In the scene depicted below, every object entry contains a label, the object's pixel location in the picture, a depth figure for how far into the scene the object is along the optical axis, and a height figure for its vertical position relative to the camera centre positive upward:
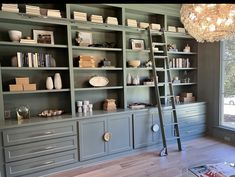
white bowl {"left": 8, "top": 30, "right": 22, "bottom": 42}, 2.81 +0.63
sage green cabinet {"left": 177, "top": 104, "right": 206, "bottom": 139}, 4.02 -0.90
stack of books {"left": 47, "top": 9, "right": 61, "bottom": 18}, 2.88 +0.97
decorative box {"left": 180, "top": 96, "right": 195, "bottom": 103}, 4.39 -0.49
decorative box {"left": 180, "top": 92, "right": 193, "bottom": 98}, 4.45 -0.38
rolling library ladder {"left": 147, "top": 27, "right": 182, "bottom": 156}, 3.56 -0.19
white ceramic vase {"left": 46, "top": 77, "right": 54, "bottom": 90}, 3.08 -0.06
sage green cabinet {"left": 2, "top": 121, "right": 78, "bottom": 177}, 2.57 -0.94
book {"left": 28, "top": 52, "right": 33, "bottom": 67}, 2.92 +0.29
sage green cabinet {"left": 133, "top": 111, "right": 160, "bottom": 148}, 3.54 -0.93
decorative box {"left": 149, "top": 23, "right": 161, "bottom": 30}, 3.87 +1.02
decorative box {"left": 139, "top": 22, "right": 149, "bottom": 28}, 3.81 +1.02
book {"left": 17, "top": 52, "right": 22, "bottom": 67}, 2.84 +0.28
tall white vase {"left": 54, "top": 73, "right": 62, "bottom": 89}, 3.14 -0.04
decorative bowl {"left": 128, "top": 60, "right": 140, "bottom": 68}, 3.78 +0.29
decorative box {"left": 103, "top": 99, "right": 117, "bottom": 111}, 3.55 -0.48
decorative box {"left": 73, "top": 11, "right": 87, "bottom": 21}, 3.15 +1.01
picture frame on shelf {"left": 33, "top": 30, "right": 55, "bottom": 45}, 3.08 +0.66
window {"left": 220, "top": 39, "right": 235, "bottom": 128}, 3.98 -0.10
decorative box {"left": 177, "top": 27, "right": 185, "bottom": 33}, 4.26 +1.03
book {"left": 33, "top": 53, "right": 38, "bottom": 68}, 2.96 +0.29
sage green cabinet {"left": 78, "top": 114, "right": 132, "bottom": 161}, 3.07 -0.93
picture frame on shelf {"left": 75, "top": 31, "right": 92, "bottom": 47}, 3.36 +0.70
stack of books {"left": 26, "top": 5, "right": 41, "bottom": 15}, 2.75 +0.97
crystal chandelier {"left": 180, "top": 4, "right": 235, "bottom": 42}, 2.06 +0.58
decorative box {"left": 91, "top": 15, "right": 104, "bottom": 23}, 3.32 +1.01
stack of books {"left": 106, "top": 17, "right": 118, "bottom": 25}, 3.43 +1.01
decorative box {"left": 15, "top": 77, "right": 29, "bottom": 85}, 2.86 -0.01
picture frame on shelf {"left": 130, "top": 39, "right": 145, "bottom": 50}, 3.89 +0.68
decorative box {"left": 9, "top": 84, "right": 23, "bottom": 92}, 2.79 -0.11
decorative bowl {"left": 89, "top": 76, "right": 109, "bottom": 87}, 3.50 -0.05
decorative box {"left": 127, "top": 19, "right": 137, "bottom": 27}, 3.66 +1.03
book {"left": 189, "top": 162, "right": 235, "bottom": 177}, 1.95 -0.96
